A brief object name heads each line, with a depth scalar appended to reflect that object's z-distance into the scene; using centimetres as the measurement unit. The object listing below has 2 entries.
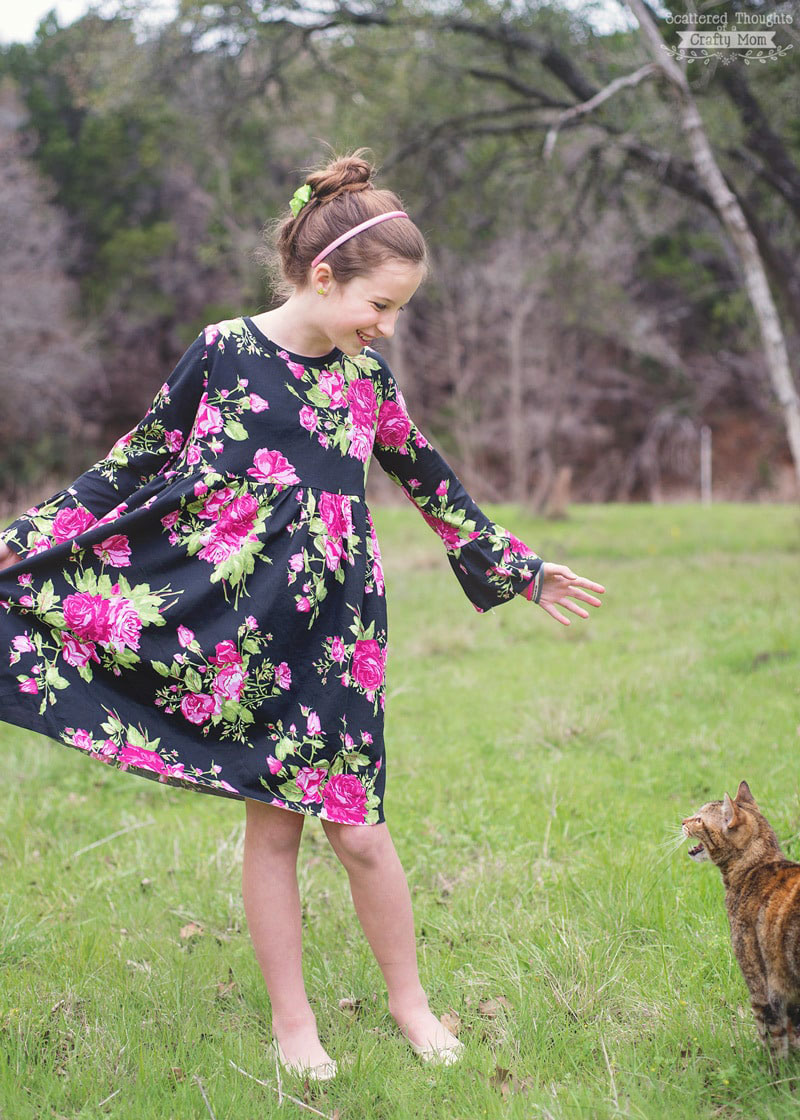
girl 236
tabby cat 200
